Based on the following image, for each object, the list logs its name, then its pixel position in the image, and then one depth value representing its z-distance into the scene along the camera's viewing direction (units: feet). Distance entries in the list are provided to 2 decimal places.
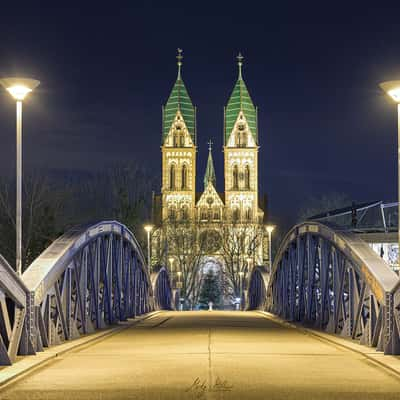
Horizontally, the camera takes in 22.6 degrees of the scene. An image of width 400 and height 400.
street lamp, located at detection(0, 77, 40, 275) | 55.72
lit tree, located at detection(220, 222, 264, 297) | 321.93
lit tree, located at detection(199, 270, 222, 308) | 402.52
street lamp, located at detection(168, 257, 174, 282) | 330.95
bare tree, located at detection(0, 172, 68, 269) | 193.77
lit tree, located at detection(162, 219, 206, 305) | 327.06
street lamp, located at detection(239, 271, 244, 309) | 322.14
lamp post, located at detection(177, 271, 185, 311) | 314.14
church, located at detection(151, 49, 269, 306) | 487.20
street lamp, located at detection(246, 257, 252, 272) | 322.30
